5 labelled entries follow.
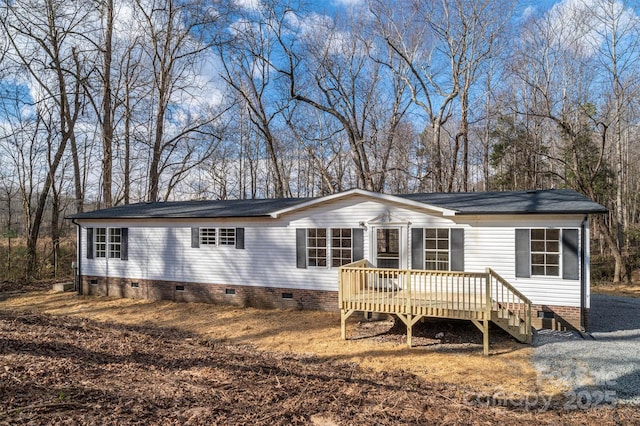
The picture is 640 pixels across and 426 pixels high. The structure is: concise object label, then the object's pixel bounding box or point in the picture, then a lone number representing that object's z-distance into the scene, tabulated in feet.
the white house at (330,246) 29.30
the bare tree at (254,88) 73.10
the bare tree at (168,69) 66.64
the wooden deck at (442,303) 25.36
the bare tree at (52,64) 52.47
